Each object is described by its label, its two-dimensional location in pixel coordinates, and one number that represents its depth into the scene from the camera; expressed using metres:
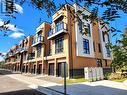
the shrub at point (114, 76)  9.86
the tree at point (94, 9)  1.75
